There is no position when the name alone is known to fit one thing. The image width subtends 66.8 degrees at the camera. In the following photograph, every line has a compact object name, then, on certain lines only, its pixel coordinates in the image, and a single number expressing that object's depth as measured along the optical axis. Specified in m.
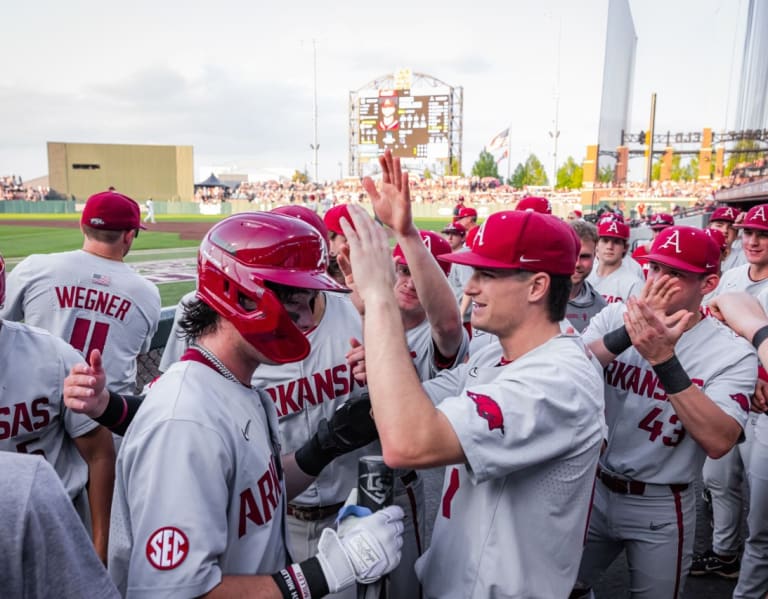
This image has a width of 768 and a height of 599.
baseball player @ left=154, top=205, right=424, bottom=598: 2.71
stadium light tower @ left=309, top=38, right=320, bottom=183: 59.09
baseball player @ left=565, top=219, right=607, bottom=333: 5.28
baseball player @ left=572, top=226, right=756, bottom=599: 2.60
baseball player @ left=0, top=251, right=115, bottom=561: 2.15
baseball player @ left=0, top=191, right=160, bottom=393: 3.94
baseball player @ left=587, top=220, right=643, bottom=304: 6.00
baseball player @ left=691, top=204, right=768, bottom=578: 3.83
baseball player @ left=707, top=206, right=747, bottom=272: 7.42
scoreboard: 55.69
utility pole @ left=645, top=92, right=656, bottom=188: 45.59
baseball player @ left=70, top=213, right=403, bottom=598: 1.38
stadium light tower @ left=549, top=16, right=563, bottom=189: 55.47
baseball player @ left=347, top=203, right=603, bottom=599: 1.57
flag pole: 55.06
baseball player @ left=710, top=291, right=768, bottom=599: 2.52
